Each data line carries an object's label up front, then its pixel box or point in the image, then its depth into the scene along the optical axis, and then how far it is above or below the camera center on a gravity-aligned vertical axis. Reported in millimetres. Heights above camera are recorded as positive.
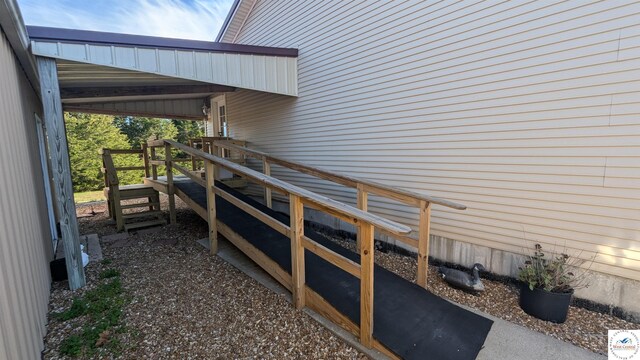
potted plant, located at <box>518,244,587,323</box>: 2693 -1439
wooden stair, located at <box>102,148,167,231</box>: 5465 -1114
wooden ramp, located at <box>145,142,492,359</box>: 2189 -1468
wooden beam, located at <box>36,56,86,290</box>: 3127 -256
